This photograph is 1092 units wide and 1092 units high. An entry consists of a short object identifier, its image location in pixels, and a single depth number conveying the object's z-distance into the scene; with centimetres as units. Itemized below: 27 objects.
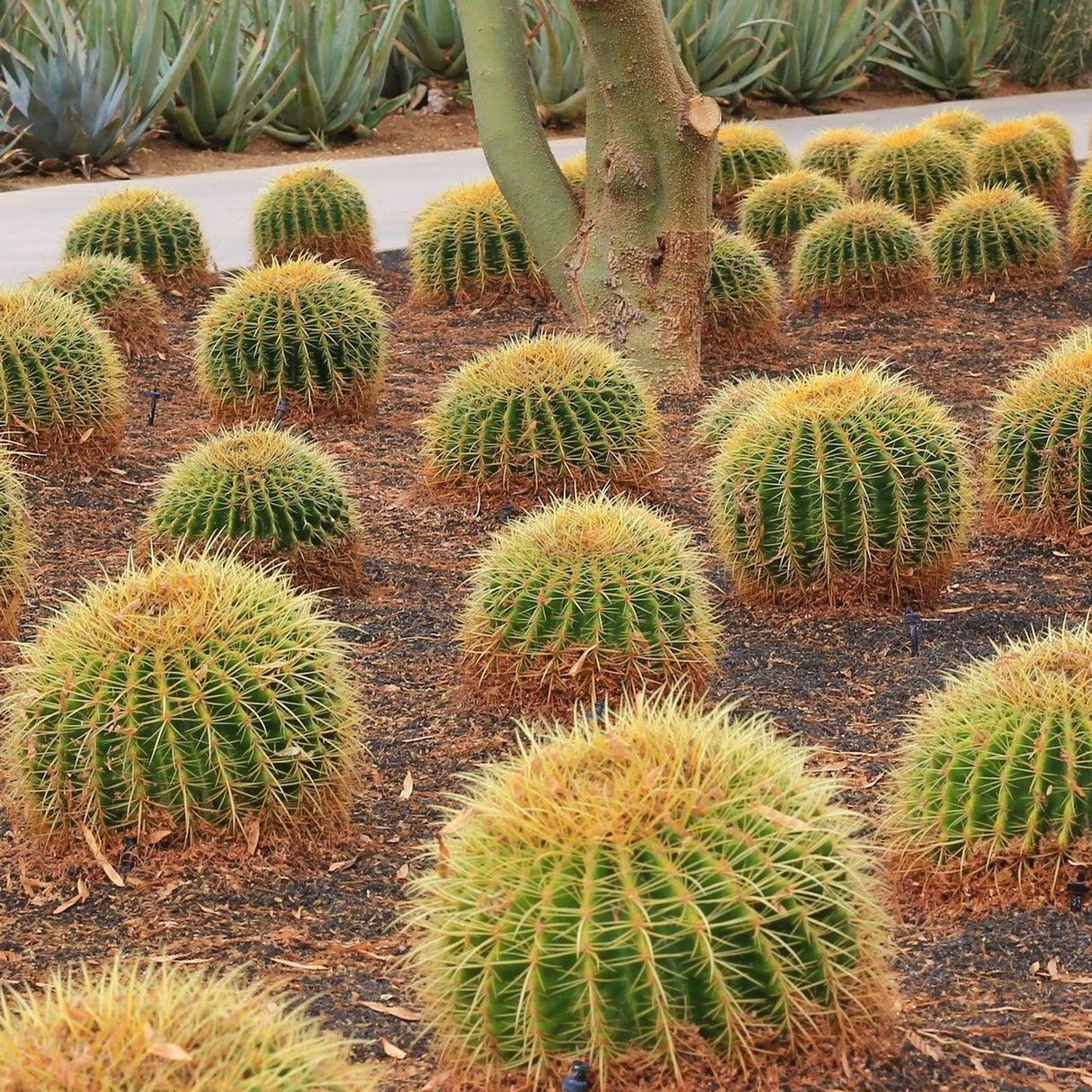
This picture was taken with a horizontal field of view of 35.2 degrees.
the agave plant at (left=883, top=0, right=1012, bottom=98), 1727
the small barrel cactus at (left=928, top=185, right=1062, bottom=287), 934
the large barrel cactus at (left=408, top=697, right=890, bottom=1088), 257
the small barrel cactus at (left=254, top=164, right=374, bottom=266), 988
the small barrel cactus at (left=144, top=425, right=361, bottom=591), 530
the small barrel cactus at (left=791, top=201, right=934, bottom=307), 906
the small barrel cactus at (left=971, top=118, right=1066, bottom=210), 1105
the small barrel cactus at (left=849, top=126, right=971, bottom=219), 1080
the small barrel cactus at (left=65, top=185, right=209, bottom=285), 916
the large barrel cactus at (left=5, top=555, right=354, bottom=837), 372
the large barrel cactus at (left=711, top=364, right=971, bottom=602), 515
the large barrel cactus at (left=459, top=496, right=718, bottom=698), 447
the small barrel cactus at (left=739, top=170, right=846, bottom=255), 1030
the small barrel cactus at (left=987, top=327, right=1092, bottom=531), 571
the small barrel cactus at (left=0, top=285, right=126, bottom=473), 655
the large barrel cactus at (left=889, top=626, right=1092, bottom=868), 345
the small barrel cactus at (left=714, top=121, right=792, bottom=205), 1172
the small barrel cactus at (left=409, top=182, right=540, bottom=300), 927
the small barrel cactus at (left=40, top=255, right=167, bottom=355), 815
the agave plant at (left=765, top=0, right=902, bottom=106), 1611
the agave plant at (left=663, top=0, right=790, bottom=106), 1543
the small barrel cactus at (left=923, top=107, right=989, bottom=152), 1227
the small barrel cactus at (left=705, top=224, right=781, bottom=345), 831
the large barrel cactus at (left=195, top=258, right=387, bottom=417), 721
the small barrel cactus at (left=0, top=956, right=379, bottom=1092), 193
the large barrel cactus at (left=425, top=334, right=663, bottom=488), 615
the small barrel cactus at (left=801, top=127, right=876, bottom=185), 1173
